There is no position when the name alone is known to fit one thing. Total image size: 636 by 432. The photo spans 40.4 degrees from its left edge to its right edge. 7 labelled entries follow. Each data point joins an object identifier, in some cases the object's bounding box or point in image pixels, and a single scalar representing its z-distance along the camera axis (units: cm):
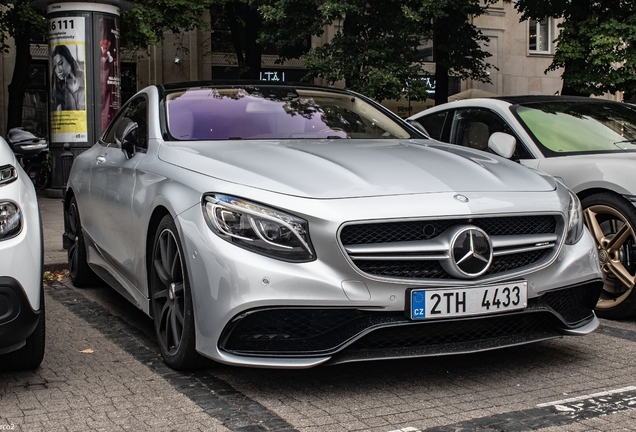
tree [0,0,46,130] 1952
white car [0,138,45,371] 367
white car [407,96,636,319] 545
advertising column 1434
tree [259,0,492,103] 2197
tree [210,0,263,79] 2670
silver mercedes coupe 367
